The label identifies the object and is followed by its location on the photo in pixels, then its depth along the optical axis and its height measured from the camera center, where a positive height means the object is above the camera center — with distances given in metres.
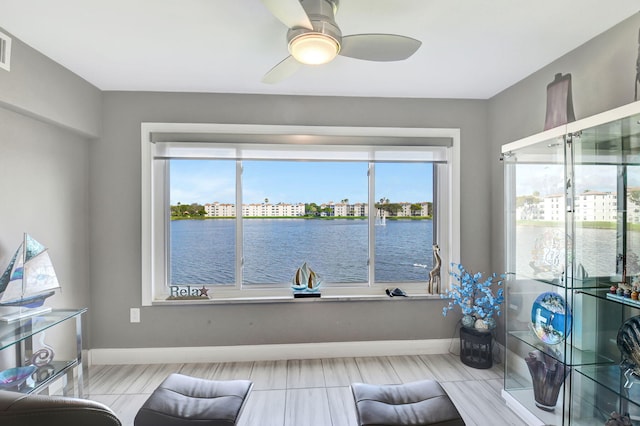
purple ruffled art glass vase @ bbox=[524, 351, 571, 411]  1.99 -1.06
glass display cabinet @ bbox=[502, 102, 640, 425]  1.73 -0.35
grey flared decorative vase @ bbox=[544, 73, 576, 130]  1.98 +0.69
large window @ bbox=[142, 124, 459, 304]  3.02 +0.01
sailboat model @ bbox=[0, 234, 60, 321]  1.95 -0.43
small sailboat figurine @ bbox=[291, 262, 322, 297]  3.06 -0.68
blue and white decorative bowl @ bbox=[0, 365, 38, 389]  1.88 -0.99
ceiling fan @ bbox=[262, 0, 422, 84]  1.41 +0.87
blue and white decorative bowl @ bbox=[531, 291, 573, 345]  1.94 -0.67
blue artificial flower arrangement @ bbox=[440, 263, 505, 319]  2.73 -0.74
